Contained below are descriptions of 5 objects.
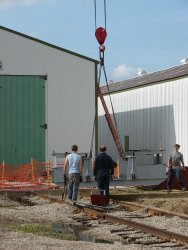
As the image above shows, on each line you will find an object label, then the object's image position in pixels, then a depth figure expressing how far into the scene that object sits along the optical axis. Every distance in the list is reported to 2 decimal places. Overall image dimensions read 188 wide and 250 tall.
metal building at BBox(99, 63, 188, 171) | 29.23
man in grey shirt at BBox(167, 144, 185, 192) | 23.62
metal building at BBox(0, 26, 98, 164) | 28.78
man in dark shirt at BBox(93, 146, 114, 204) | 18.47
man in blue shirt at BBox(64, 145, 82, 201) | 18.53
